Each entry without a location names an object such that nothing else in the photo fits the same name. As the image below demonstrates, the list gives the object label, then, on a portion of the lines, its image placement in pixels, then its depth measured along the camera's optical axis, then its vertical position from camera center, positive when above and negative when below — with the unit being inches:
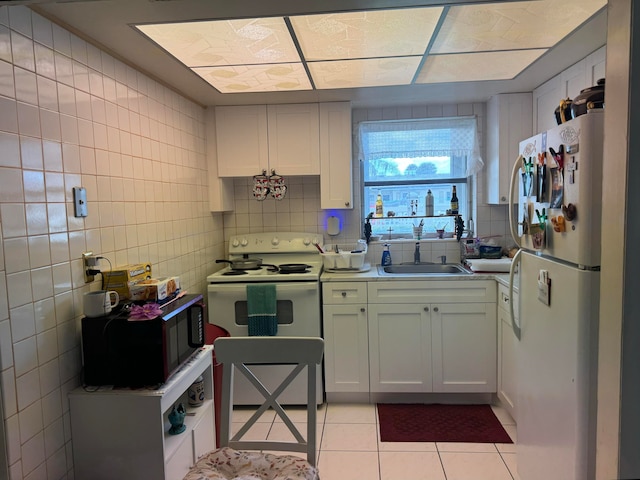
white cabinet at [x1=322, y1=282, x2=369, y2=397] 114.9 -35.9
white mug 64.7 -14.0
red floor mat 101.1 -55.8
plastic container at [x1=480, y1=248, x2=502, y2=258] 128.6 -15.1
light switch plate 66.6 +1.9
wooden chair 61.8 -33.4
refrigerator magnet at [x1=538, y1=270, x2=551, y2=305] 65.6 -13.8
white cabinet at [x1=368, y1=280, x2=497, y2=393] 112.8 -35.8
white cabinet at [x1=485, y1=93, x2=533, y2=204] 118.6 +19.6
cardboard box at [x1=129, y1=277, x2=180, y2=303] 72.1 -13.7
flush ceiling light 67.9 +29.9
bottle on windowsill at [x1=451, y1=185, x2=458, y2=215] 136.5 -0.6
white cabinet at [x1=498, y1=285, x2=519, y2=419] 103.3 -39.5
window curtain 131.9 +20.5
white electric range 113.8 -27.8
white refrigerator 55.5 -13.9
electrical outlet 68.4 -8.3
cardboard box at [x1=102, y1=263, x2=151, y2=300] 71.4 -11.7
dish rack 120.6 -15.3
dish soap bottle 134.9 -17.1
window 132.9 +11.6
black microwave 64.8 -21.4
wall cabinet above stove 123.8 +20.2
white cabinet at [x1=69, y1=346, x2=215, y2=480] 63.3 -33.4
